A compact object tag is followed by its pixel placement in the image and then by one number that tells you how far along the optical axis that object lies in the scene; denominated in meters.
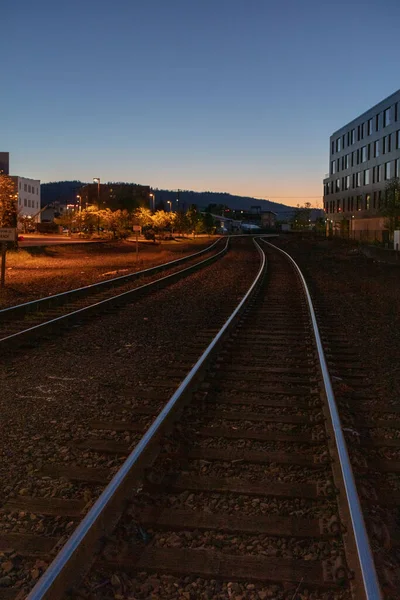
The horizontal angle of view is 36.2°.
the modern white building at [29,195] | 128.12
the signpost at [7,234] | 16.88
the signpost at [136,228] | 31.62
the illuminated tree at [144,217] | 82.78
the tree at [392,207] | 49.44
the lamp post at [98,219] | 62.28
